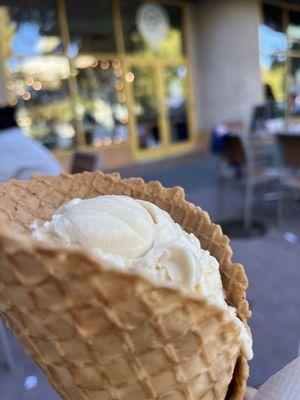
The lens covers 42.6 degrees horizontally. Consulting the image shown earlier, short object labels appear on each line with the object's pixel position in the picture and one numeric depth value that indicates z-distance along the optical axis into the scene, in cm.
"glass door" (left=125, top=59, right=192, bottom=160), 982
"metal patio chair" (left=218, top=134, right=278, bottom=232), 466
